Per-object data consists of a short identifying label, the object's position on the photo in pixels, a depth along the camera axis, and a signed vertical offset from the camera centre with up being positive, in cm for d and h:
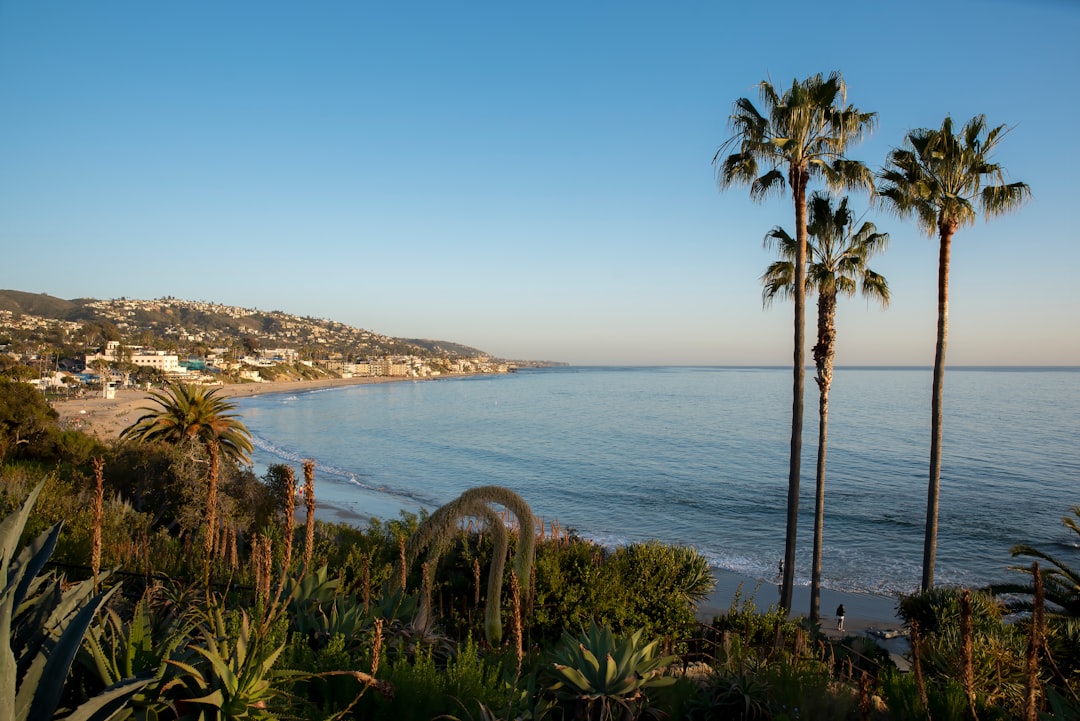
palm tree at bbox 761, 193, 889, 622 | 1489 +264
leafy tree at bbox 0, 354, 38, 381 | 3690 -257
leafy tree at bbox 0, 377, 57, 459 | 1780 -260
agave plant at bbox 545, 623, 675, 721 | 381 -198
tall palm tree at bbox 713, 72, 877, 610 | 1318 +487
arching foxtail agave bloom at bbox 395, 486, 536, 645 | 509 -153
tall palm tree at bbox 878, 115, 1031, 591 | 1341 +417
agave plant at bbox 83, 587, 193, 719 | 242 -140
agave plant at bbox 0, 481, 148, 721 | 201 -115
